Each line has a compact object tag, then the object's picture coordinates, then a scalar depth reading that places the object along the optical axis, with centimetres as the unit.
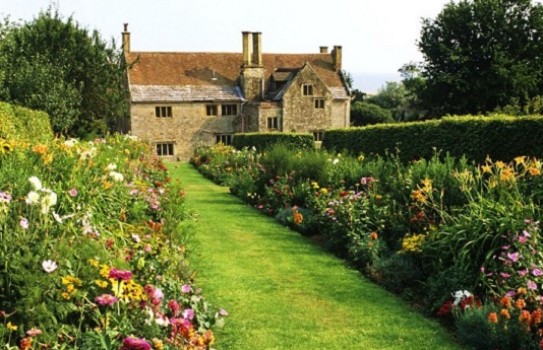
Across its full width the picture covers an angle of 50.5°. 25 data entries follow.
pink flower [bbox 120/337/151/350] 361
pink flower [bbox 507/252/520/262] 538
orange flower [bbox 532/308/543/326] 462
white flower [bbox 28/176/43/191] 437
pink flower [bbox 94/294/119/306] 392
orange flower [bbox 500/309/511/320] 468
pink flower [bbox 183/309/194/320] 439
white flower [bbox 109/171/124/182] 690
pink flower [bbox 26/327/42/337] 357
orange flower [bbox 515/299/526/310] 480
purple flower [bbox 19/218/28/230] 413
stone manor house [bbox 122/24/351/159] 4112
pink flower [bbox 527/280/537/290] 504
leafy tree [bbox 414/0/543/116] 3344
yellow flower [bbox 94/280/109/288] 405
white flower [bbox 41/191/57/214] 442
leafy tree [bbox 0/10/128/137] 2530
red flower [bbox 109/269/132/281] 409
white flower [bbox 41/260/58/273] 385
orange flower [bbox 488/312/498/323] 464
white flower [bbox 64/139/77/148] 787
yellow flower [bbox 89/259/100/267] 425
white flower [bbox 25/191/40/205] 439
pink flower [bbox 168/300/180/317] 441
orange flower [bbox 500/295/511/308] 485
